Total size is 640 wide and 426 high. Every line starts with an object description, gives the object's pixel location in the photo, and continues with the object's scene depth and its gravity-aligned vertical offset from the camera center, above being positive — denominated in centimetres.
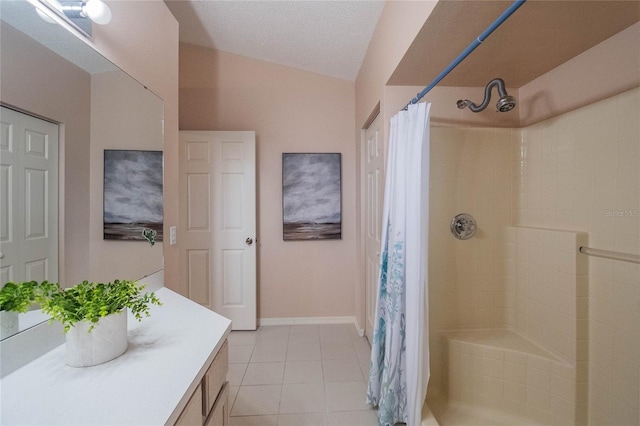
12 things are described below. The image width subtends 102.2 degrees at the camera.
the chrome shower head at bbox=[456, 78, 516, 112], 138 +62
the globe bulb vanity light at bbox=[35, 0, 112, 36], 87 +75
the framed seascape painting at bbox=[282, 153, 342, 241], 266 +17
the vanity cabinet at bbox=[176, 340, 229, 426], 73 -61
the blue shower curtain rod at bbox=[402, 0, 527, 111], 83 +66
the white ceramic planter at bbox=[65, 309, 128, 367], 72 -38
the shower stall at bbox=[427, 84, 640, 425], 125 -37
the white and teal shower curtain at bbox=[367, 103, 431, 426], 132 -38
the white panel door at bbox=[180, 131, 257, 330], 254 -9
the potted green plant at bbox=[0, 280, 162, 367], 71 -29
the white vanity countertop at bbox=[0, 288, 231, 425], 57 -45
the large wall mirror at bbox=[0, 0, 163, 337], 74 +22
